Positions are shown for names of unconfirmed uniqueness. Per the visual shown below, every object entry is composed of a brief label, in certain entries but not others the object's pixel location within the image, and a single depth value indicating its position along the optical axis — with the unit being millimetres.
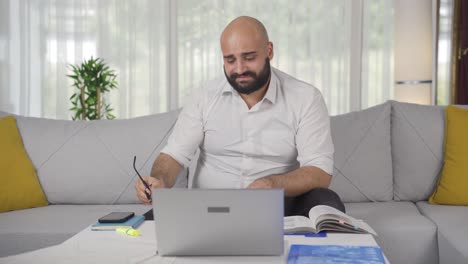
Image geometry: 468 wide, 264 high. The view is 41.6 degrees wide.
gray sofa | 2727
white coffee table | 1336
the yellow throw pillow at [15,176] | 2576
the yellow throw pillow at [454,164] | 2602
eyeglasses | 1842
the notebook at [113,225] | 1655
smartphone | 1682
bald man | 2254
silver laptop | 1284
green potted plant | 4367
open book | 1549
